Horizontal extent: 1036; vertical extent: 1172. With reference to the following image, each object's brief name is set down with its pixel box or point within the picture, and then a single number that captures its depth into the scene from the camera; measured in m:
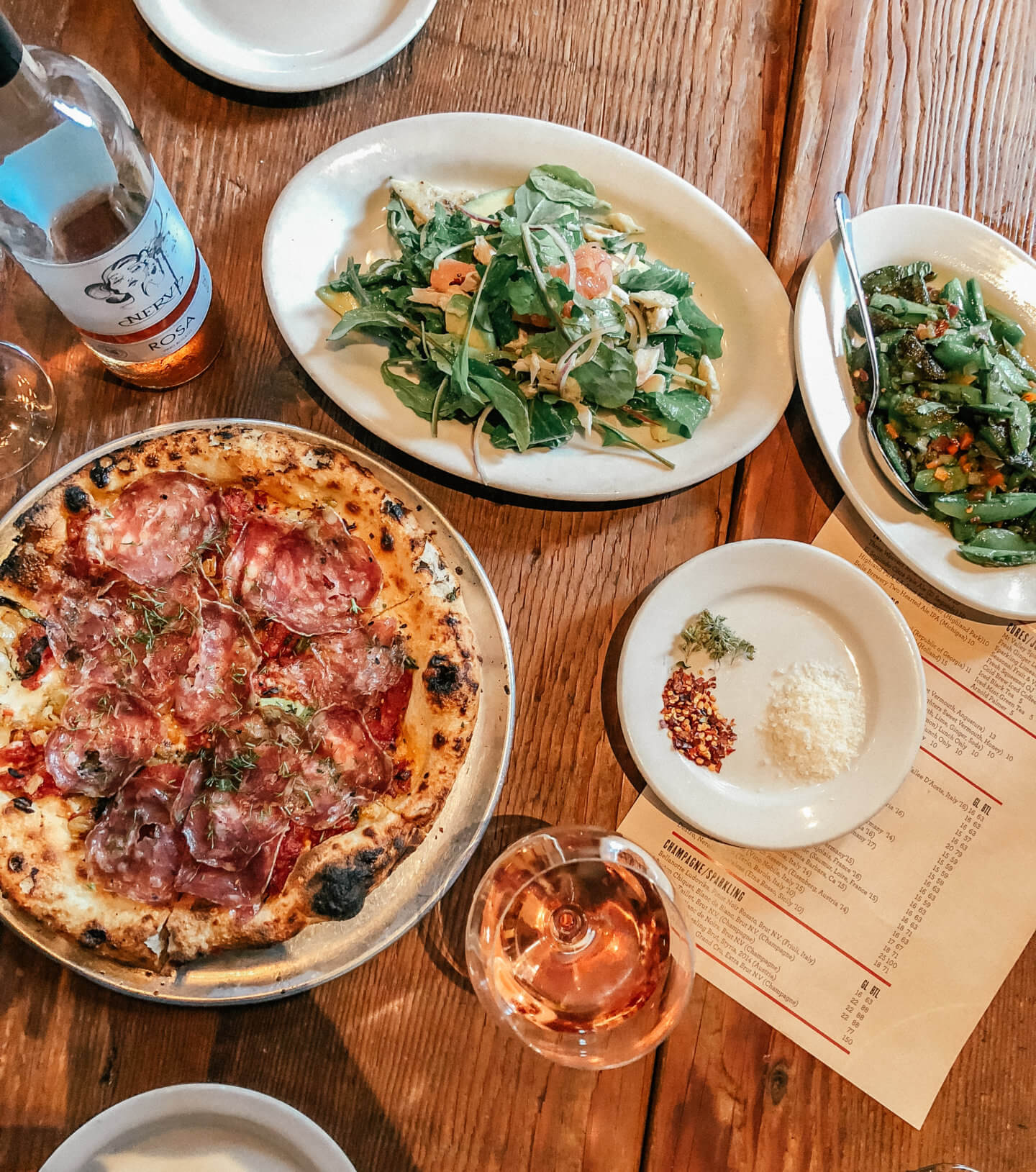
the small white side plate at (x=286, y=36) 0.70
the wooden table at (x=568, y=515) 0.66
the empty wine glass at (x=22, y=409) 0.68
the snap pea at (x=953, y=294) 0.73
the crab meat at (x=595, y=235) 0.70
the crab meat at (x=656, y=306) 0.68
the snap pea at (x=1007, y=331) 0.73
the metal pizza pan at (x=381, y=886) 0.61
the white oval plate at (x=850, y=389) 0.70
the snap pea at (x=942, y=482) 0.70
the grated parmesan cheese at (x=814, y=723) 0.69
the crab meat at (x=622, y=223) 0.71
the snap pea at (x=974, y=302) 0.73
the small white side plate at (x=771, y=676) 0.68
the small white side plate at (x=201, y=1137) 0.62
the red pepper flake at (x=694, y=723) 0.69
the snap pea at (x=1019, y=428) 0.70
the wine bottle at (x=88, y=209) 0.57
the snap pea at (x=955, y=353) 0.70
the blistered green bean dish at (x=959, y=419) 0.70
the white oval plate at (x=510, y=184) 0.68
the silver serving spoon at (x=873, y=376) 0.70
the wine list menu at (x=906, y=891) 0.69
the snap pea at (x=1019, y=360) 0.72
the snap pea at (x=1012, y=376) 0.71
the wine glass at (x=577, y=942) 0.63
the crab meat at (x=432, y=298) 0.67
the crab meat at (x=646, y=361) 0.68
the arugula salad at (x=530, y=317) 0.66
